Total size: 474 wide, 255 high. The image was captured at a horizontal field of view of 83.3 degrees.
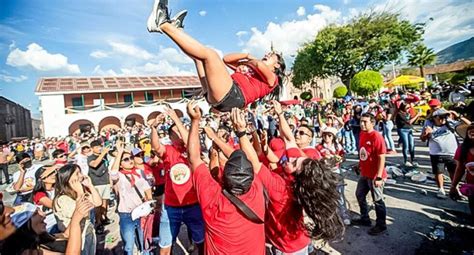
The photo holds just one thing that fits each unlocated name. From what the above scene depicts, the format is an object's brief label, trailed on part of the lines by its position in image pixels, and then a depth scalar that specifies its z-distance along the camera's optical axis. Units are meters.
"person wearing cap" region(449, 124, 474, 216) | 3.10
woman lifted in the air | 2.19
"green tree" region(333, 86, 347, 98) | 29.19
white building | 26.53
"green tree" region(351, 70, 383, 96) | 19.31
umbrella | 17.47
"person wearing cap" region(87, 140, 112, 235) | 4.91
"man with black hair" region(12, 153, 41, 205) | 4.20
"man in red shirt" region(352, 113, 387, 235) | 3.84
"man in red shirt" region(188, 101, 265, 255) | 1.85
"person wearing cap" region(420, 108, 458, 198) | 4.96
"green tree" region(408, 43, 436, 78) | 27.23
